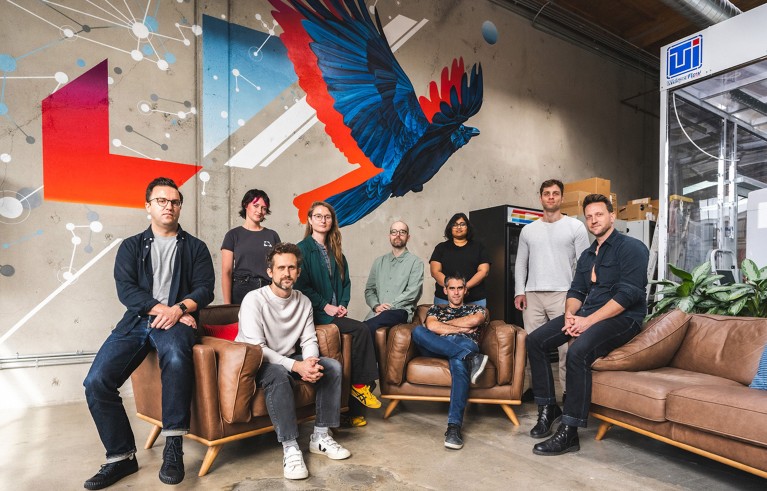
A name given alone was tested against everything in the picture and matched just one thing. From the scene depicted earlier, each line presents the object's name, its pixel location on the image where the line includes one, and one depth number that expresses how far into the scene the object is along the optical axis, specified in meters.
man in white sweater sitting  2.35
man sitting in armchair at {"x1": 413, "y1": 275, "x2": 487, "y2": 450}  2.79
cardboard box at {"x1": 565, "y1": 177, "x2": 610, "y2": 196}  6.36
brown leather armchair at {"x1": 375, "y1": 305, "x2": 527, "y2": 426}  3.05
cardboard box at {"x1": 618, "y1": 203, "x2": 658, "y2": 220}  6.59
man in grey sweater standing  3.60
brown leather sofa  2.04
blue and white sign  4.56
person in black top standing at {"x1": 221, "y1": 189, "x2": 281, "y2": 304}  3.40
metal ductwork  5.11
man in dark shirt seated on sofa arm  2.67
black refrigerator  5.34
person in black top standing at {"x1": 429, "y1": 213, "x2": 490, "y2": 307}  3.76
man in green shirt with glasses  3.64
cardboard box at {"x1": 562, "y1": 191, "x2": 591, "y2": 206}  6.17
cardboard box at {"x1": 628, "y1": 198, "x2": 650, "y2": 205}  6.61
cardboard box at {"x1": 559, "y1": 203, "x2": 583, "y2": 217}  6.15
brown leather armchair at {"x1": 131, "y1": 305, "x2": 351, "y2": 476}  2.24
